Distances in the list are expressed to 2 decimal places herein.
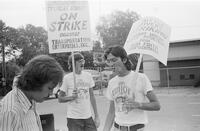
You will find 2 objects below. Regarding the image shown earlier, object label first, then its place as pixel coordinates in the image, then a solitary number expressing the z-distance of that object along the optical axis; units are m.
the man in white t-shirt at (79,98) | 4.36
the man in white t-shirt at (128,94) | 2.94
